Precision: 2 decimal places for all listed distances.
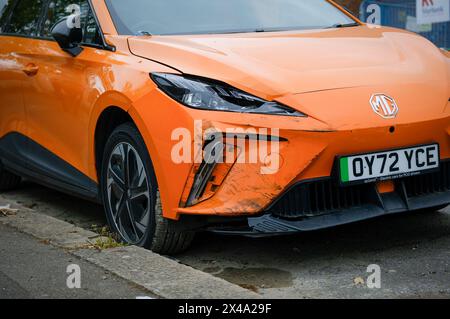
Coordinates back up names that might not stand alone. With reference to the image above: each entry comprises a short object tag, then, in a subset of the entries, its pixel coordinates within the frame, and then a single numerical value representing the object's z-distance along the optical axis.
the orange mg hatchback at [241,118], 3.97
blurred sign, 10.69
